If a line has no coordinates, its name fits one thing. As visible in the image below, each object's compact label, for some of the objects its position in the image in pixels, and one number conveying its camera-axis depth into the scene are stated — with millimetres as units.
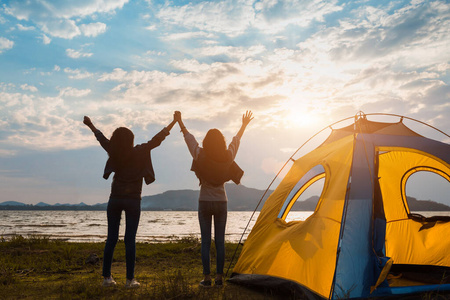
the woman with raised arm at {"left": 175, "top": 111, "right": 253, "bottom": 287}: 5059
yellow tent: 4402
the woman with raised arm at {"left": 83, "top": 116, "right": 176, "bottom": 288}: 4852
